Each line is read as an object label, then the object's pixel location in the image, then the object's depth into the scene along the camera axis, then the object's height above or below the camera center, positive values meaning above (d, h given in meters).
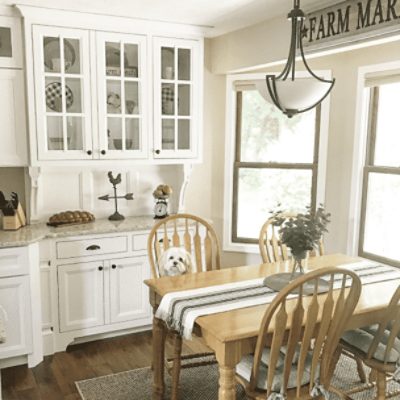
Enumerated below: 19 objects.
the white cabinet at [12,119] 3.18 +0.11
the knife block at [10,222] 3.29 -0.61
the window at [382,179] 3.45 -0.28
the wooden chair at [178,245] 2.62 -0.72
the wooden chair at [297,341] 1.85 -0.83
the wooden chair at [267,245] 3.10 -0.70
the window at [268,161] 3.97 -0.19
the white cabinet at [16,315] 3.00 -1.17
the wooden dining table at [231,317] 1.94 -0.79
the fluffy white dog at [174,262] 2.71 -0.72
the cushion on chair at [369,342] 2.29 -1.02
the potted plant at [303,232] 2.34 -0.45
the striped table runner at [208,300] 2.14 -0.78
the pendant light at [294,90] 1.96 +0.21
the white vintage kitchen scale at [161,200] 3.77 -0.50
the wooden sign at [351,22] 2.52 +0.69
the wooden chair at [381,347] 2.14 -1.03
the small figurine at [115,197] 3.71 -0.48
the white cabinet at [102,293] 3.31 -1.13
